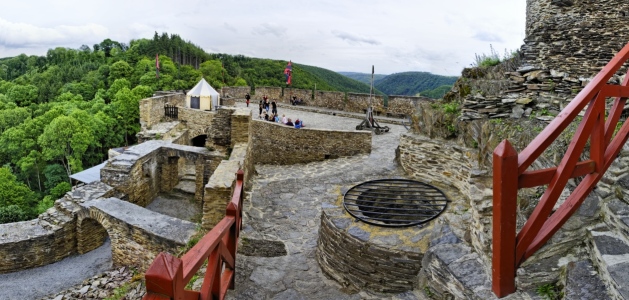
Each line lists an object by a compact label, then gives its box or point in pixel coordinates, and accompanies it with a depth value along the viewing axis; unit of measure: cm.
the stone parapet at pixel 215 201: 638
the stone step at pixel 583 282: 218
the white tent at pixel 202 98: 2027
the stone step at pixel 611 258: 204
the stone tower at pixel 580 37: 749
